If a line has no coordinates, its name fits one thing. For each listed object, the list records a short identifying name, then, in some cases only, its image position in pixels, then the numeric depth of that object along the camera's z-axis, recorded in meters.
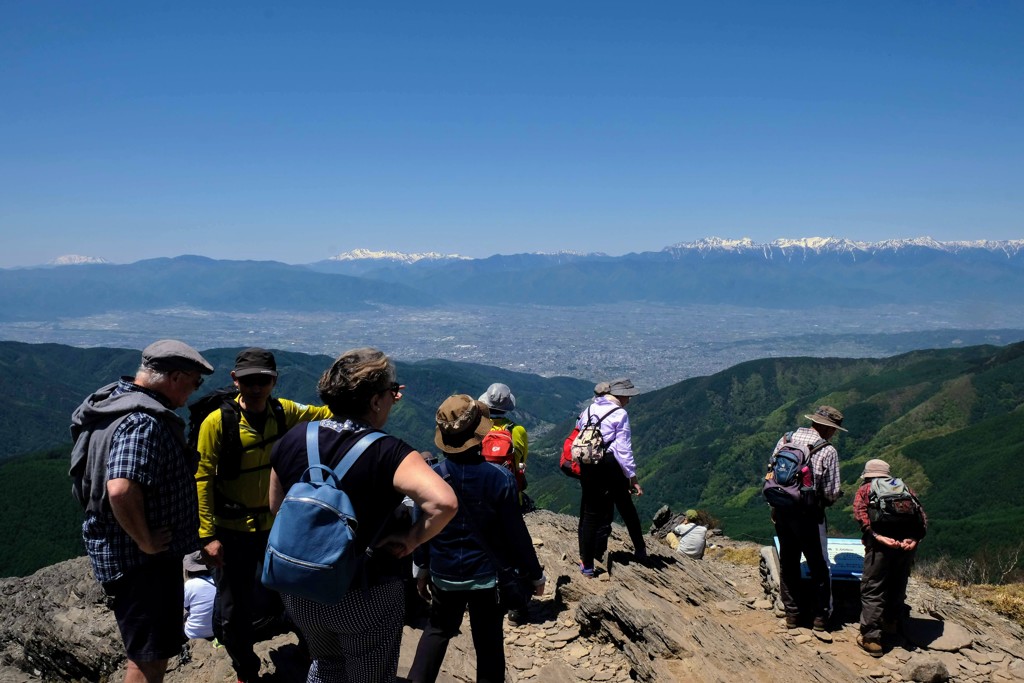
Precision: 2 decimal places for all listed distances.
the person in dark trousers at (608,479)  7.71
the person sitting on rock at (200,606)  5.68
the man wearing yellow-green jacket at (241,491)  4.89
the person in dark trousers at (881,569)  6.80
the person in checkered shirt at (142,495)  3.89
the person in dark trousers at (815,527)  7.05
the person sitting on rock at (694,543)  11.48
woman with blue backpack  3.23
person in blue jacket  4.38
